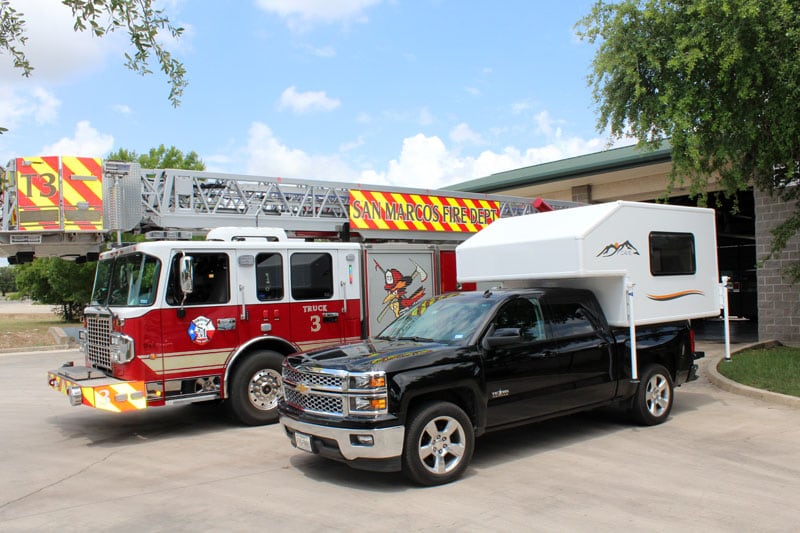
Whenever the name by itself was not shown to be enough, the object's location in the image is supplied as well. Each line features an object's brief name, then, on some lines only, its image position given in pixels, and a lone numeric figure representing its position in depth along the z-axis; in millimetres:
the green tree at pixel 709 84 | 10406
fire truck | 8156
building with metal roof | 15609
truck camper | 7773
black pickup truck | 5820
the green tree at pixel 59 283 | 29922
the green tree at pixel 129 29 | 5340
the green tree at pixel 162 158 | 30562
